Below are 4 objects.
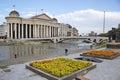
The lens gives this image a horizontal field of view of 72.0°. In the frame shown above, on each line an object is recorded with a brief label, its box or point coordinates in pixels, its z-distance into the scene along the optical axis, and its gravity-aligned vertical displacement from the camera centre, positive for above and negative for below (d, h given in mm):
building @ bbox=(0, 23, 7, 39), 70212 +6285
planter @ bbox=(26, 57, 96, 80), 6067 -2902
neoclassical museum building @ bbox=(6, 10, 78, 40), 46263 +6924
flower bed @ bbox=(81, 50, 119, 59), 11603 -2539
